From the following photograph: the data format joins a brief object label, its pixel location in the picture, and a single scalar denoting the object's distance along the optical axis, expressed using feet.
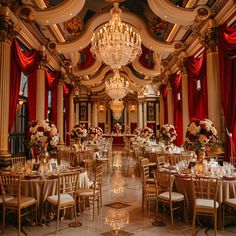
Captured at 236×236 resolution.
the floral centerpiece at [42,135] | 16.21
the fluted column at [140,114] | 76.07
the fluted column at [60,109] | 36.88
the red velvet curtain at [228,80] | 18.78
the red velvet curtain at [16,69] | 19.80
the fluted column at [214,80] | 21.55
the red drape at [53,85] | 30.48
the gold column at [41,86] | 27.12
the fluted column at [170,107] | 40.16
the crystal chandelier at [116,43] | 20.13
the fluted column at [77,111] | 75.78
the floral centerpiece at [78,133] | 31.76
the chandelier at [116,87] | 40.04
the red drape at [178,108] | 34.91
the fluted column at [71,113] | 46.73
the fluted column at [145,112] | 76.59
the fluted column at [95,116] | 76.18
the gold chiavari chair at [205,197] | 12.65
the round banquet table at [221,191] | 13.61
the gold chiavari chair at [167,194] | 13.94
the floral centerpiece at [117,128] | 79.66
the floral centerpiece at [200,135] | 15.35
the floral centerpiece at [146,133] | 40.75
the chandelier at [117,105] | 63.21
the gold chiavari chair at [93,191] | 15.48
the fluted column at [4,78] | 18.56
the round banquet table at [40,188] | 14.28
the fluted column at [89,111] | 76.11
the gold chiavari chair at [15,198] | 13.02
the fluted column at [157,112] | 75.92
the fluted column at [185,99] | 30.89
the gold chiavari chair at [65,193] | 13.65
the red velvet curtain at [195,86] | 23.79
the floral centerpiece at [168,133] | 28.68
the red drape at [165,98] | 44.65
